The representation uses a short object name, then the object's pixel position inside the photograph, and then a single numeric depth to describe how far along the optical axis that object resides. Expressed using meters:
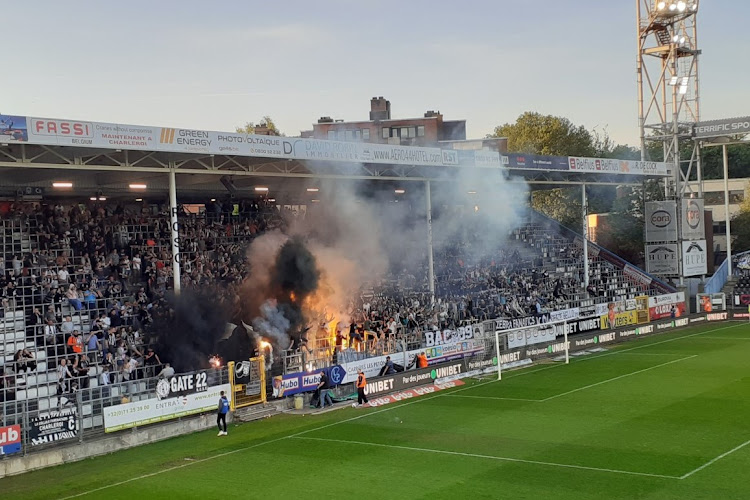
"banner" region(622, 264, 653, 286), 49.07
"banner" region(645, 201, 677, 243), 47.16
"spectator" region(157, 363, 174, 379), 23.33
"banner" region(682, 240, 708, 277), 47.62
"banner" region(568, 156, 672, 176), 43.28
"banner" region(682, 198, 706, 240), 47.41
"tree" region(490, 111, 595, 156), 78.38
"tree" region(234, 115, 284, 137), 97.54
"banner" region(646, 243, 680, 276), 47.50
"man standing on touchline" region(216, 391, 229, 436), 21.64
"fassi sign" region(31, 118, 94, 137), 23.06
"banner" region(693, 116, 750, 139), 45.84
